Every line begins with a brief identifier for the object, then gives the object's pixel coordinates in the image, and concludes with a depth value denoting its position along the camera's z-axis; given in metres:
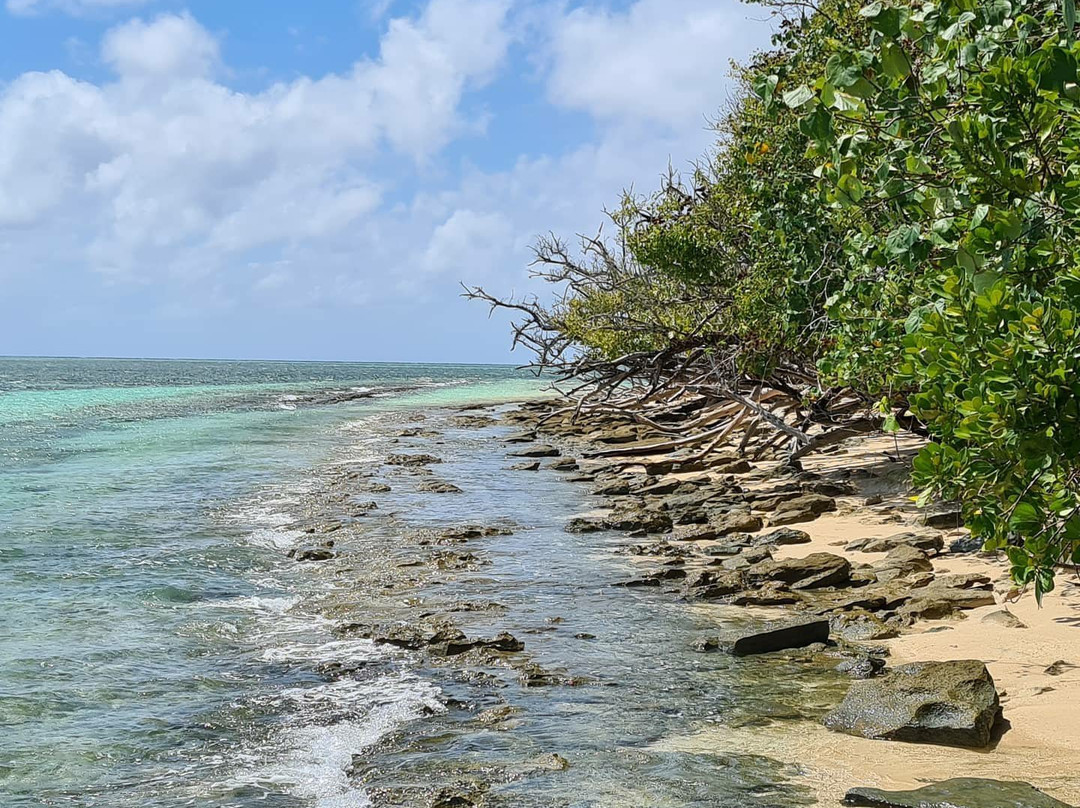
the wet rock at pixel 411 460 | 26.53
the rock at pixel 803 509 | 15.52
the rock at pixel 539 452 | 28.44
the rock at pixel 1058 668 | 7.89
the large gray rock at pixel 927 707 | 6.77
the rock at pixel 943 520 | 13.55
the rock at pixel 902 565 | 11.47
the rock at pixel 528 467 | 25.33
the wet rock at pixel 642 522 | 15.98
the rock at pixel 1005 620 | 9.16
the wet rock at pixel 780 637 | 9.13
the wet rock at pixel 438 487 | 21.14
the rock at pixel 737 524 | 15.17
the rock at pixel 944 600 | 9.89
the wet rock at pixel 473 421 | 42.03
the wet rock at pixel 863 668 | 8.38
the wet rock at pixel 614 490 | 20.23
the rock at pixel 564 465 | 25.27
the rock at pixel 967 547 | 12.22
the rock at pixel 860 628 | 9.48
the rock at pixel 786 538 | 13.98
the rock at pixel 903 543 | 12.51
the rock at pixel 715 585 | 11.54
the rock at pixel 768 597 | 11.01
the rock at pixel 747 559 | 12.69
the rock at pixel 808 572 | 11.56
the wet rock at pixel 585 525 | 16.16
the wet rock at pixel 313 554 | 14.23
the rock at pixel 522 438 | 33.26
